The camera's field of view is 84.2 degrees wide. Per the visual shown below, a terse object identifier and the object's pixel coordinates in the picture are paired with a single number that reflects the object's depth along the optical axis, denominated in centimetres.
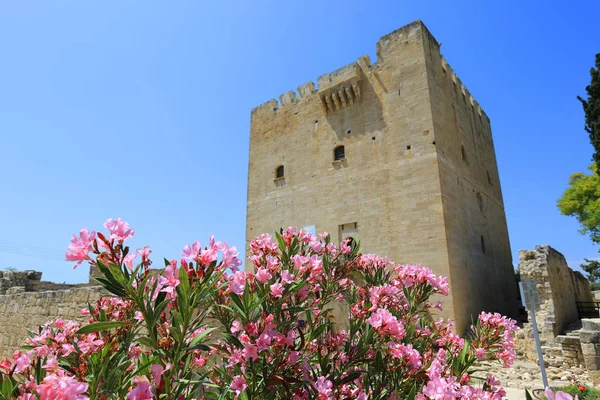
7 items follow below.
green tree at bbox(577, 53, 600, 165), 1134
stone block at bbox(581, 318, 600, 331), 648
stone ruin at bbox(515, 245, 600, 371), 636
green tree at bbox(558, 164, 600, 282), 1653
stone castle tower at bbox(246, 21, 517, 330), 966
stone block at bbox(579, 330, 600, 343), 614
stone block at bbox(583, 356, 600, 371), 606
